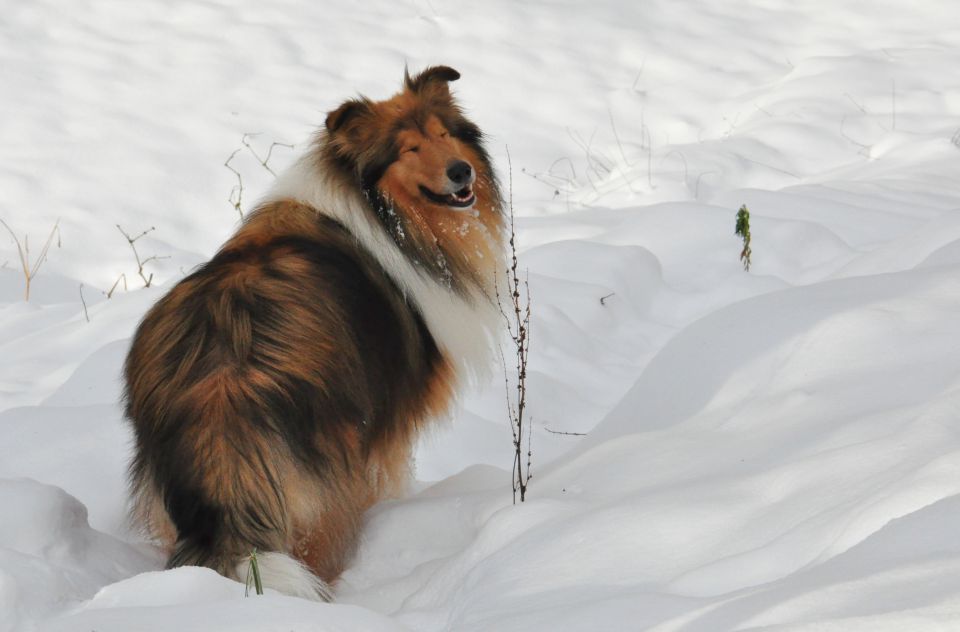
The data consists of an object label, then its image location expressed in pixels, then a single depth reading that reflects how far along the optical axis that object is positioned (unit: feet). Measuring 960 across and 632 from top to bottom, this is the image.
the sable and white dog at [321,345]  17.33
